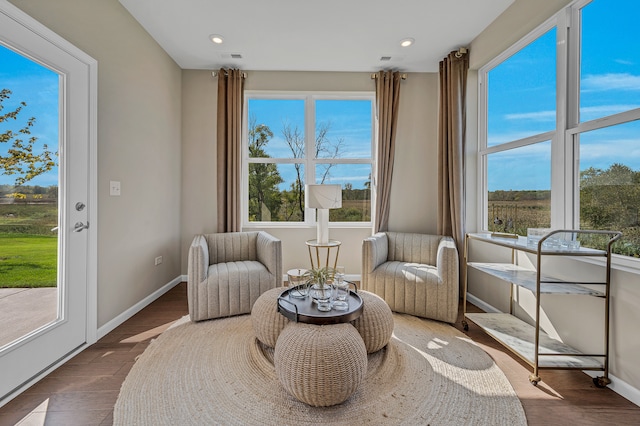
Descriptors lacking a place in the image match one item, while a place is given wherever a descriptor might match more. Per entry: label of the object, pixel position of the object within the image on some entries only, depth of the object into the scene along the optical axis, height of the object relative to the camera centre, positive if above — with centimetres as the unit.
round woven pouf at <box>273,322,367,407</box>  142 -79
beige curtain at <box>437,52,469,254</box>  306 +73
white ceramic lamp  304 +15
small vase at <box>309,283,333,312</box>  181 -58
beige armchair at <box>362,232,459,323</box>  249 -60
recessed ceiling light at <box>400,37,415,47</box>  289 +175
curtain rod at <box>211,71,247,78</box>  347 +168
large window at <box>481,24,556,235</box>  232 +70
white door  159 +0
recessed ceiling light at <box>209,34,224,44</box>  285 +176
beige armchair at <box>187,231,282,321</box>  249 -64
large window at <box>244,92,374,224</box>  375 +75
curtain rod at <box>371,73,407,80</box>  352 +168
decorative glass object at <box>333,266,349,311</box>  185 -59
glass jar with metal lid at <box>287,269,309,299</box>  201 -57
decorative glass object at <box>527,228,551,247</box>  199 -17
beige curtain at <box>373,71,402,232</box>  348 +95
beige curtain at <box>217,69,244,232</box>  344 +74
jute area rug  142 -103
